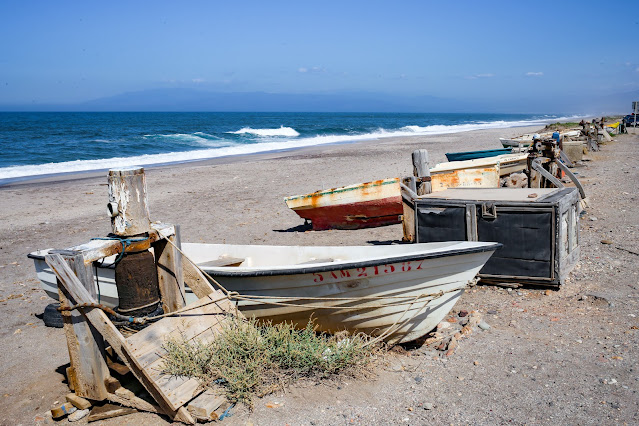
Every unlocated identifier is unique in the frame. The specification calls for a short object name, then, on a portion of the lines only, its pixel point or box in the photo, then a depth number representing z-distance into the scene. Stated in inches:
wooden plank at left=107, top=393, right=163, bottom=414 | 162.9
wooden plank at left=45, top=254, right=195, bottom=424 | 155.3
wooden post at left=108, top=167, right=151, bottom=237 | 175.5
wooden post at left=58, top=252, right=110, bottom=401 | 160.9
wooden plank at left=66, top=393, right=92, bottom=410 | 165.6
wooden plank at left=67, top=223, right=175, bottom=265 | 163.8
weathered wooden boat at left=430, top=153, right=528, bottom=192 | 402.0
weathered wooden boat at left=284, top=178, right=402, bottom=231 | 395.9
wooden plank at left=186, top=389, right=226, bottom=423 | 155.2
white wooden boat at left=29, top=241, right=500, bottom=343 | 183.3
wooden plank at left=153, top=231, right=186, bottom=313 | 198.2
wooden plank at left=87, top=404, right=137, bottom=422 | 163.0
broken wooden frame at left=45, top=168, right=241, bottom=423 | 157.5
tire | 237.0
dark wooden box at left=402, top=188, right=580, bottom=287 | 236.8
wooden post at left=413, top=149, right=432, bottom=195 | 304.5
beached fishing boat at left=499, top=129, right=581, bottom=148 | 671.6
